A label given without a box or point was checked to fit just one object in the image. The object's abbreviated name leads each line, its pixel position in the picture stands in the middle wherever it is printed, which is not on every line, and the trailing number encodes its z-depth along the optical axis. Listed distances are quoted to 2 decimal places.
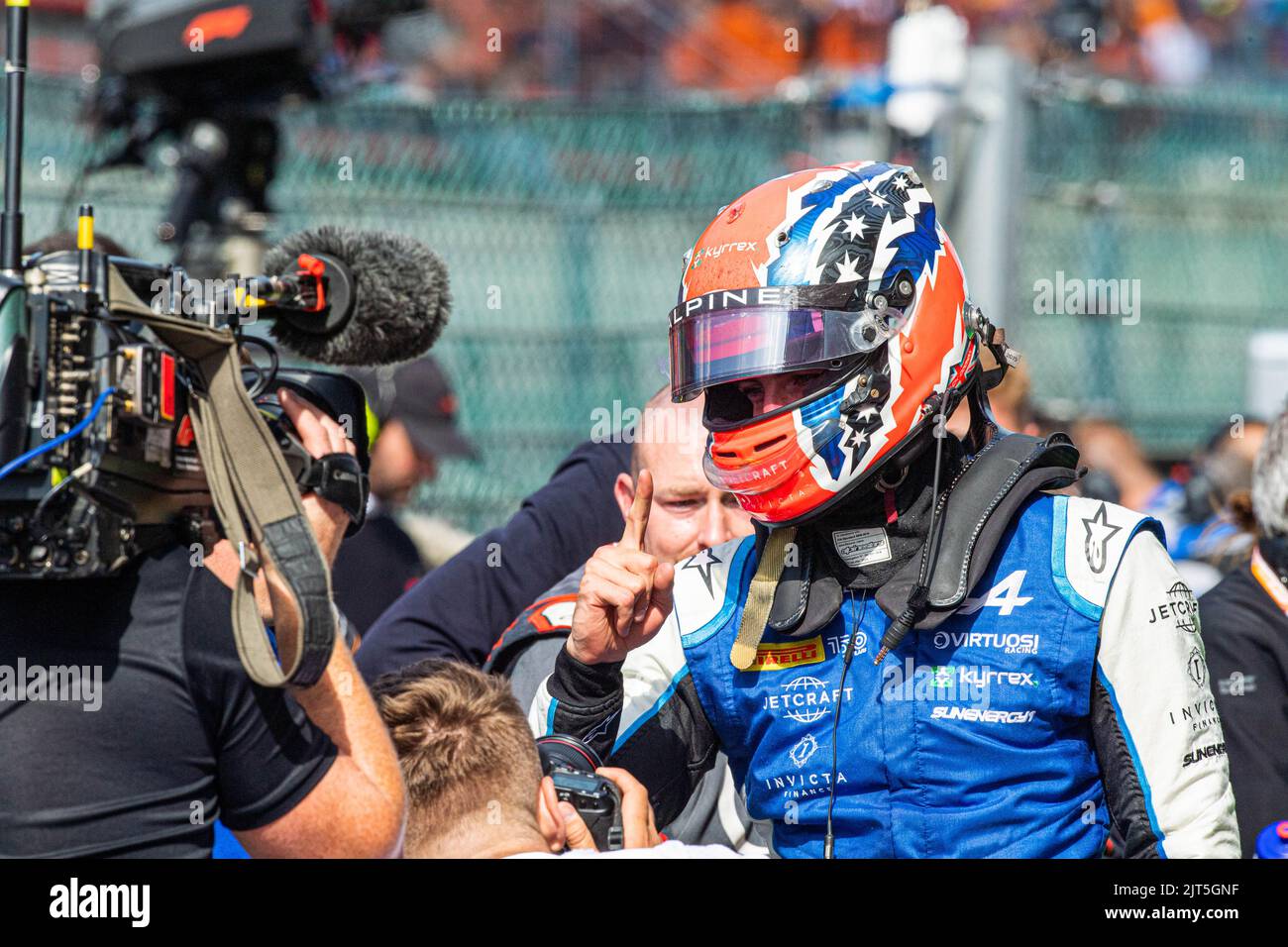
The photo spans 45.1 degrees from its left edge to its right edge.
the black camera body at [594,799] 2.49
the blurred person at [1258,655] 3.37
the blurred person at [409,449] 5.04
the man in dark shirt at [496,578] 3.78
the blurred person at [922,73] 5.14
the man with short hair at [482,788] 2.46
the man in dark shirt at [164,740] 2.16
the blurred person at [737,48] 8.67
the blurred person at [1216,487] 5.32
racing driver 2.43
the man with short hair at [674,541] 3.10
